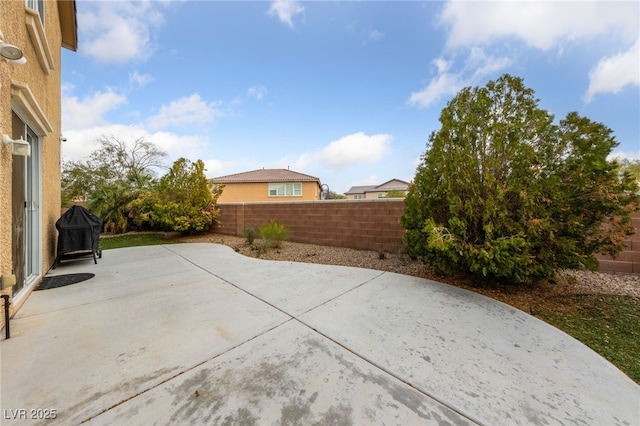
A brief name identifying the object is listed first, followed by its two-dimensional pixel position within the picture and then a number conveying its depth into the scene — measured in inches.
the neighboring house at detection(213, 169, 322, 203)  955.3
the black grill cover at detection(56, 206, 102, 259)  207.5
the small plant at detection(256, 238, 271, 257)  268.7
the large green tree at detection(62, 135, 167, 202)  671.1
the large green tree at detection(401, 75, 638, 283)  127.1
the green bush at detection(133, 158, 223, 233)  365.1
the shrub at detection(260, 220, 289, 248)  289.6
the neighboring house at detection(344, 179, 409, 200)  1649.9
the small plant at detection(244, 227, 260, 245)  307.6
